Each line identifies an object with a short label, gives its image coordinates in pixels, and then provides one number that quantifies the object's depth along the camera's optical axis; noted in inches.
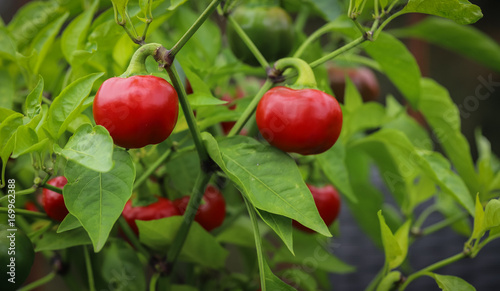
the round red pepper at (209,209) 23.7
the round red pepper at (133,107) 20.7
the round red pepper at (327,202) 25.1
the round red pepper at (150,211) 23.4
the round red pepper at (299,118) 21.3
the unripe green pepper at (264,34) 24.7
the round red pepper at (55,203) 22.1
